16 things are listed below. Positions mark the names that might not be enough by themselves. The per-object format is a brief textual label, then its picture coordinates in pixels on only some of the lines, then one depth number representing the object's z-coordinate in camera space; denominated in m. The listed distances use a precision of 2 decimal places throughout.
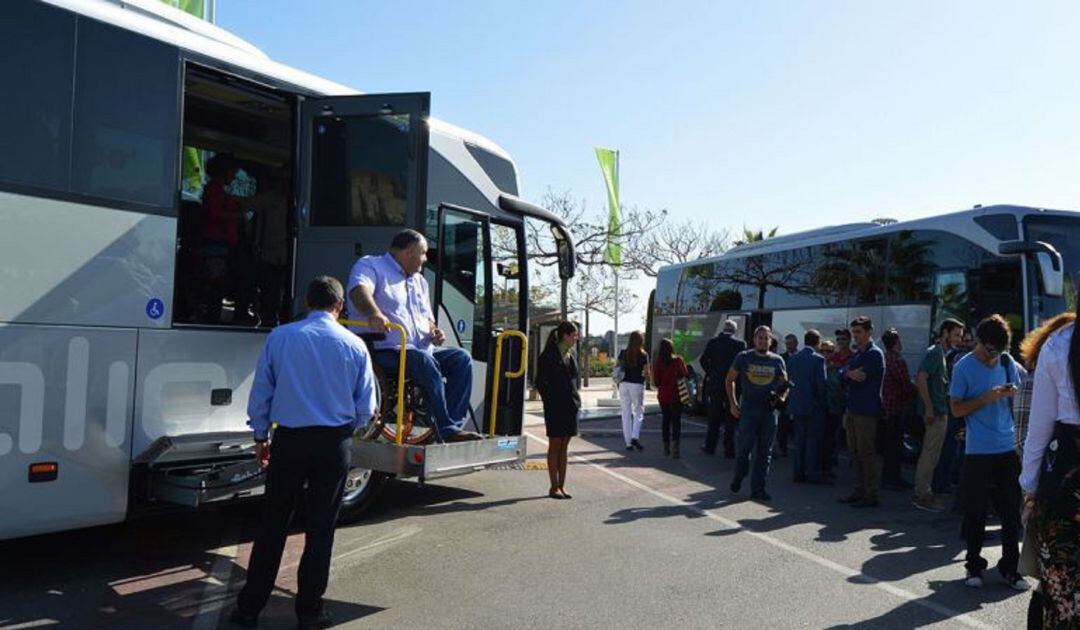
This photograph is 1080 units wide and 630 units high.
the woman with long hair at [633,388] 13.15
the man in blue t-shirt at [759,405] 9.49
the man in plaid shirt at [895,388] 10.23
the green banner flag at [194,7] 13.17
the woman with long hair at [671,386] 12.60
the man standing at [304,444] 4.80
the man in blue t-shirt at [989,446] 6.22
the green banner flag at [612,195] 27.86
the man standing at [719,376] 13.07
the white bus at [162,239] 5.27
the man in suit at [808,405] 10.58
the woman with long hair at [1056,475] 3.51
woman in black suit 9.30
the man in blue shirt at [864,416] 9.27
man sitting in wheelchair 6.43
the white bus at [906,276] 11.53
